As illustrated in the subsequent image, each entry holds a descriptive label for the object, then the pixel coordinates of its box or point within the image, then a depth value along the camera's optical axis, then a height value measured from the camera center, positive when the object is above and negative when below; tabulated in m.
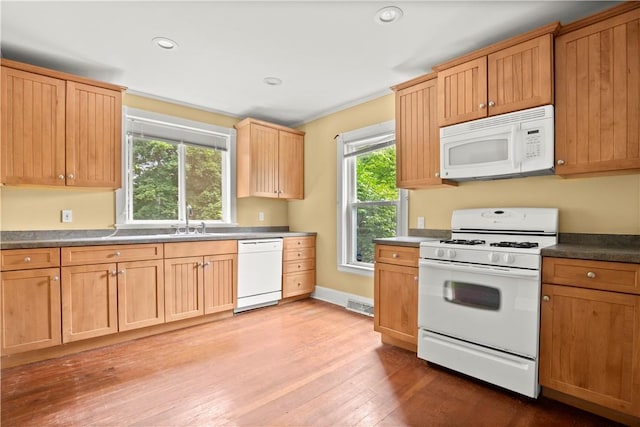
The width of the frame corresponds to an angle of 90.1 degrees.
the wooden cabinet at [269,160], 4.04 +0.69
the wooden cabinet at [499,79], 2.14 +0.98
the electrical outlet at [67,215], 3.01 -0.02
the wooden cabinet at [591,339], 1.66 -0.70
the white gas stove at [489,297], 1.94 -0.57
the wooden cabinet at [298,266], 4.04 -0.70
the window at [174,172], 3.49 +0.49
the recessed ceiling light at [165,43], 2.45 +1.33
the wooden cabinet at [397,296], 2.58 -0.71
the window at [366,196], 3.55 +0.20
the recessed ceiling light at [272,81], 3.16 +1.33
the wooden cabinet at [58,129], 2.53 +0.72
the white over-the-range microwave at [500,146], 2.17 +0.49
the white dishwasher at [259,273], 3.62 -0.71
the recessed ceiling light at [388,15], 2.12 +1.35
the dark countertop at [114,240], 2.39 -0.24
